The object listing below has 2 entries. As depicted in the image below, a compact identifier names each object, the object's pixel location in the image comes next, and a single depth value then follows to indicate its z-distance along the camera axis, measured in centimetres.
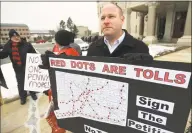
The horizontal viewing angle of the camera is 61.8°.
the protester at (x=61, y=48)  218
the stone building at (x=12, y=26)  7481
